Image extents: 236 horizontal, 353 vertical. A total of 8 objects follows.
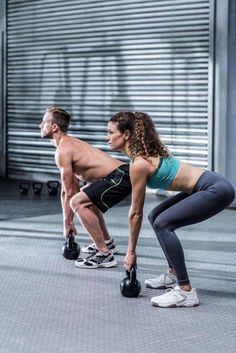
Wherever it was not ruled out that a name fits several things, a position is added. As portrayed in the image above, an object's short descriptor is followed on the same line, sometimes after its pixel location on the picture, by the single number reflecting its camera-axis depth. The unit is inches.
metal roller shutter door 347.7
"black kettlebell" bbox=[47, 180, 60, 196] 365.1
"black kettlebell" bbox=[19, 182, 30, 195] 370.0
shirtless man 199.6
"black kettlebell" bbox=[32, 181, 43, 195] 369.4
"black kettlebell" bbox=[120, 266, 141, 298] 169.2
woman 159.6
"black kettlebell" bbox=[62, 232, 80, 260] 211.2
